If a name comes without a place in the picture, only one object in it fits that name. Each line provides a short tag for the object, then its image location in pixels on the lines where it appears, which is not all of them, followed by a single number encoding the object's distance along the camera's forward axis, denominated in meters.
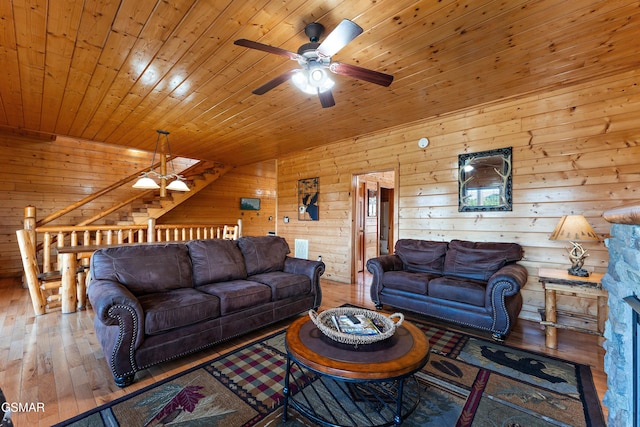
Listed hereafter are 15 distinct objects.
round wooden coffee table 1.39
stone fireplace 1.16
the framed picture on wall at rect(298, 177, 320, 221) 5.61
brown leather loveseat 2.64
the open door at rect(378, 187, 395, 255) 7.63
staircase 6.02
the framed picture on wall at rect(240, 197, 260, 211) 8.85
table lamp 2.49
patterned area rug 1.61
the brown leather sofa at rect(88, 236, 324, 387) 1.94
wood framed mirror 3.39
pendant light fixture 4.43
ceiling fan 1.78
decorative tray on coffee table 1.61
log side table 2.44
